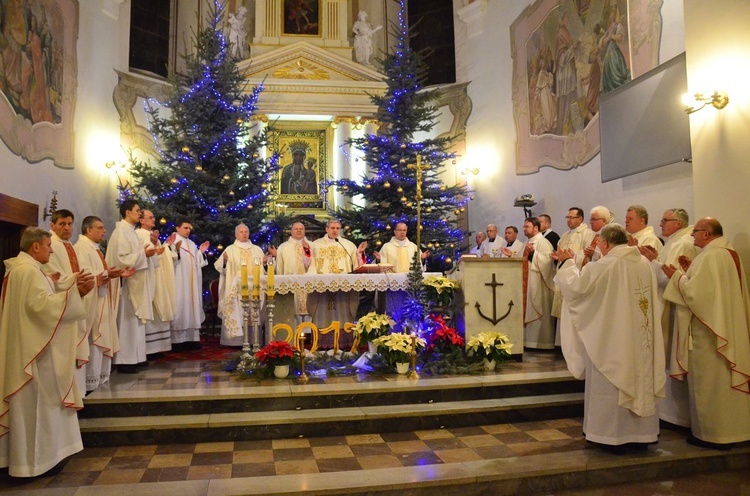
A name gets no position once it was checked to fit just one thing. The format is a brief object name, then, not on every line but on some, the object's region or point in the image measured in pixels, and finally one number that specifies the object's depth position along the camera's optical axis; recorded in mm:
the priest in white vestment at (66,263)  4470
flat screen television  7016
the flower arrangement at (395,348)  6186
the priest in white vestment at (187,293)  8250
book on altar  7539
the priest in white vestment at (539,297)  8211
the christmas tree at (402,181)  11250
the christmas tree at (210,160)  10352
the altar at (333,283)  7180
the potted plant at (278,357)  5922
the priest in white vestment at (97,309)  5434
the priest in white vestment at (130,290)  6359
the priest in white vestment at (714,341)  4648
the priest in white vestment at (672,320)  5082
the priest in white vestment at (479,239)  11656
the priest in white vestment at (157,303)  7270
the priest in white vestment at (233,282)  7969
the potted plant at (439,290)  6906
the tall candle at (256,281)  6332
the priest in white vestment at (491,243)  10852
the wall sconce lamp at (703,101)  5219
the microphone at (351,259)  8770
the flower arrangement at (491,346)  6293
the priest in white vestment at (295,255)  8867
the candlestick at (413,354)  6160
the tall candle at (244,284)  6359
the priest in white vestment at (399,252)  9148
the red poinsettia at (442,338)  6723
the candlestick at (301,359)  6027
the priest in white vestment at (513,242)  9531
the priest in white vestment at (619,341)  4434
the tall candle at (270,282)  6383
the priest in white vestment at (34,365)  3967
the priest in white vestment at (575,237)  7695
